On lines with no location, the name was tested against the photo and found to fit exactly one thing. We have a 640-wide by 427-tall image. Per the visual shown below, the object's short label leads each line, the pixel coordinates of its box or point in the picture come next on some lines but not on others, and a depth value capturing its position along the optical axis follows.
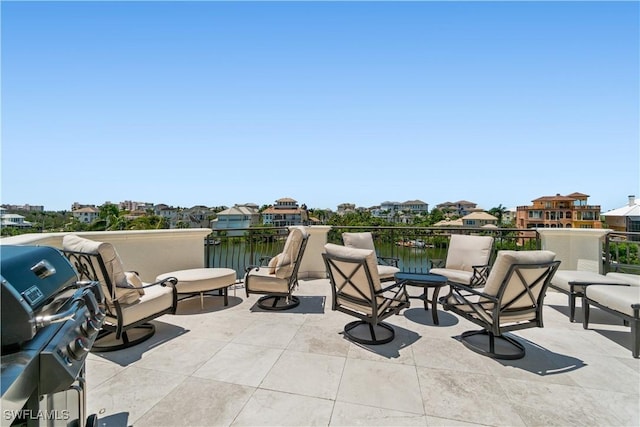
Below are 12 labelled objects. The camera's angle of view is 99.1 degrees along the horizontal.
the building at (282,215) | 43.32
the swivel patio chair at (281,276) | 4.11
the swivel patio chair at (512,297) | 2.65
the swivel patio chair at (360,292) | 2.91
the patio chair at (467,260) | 4.24
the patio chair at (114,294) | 2.75
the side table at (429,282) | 3.62
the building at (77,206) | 45.35
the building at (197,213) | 42.69
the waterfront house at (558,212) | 36.53
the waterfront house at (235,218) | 41.98
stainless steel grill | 0.74
